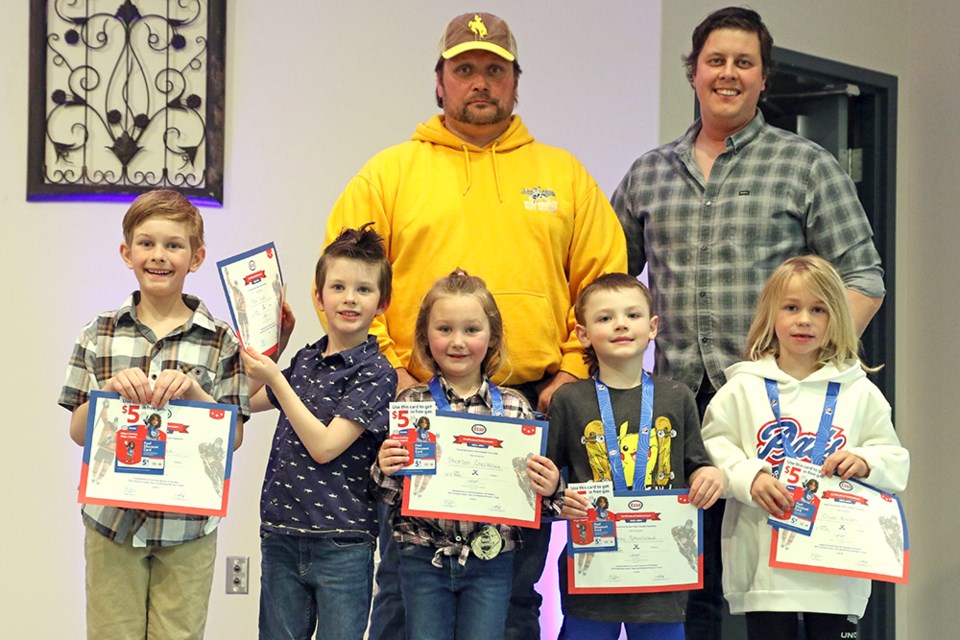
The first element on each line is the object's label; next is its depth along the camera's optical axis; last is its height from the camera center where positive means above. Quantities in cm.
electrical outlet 374 -89
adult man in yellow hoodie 295 +25
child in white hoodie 269 -29
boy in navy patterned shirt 252 -36
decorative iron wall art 359 +69
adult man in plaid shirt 305 +27
